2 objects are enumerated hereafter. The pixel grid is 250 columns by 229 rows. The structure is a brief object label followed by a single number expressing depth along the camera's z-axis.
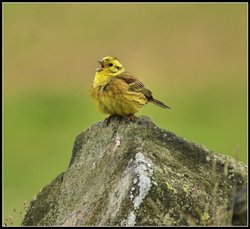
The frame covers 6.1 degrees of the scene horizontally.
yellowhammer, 18.25
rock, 14.18
